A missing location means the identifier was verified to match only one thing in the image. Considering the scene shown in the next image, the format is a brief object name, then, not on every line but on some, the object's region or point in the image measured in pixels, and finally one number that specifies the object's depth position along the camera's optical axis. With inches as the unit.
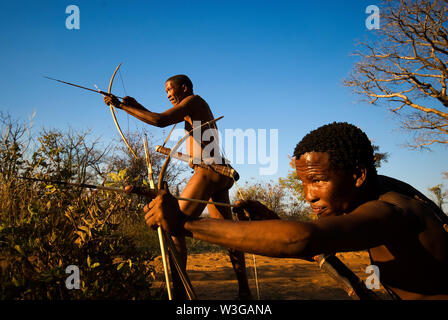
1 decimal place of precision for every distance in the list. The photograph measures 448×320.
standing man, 112.4
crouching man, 42.8
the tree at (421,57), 567.2
